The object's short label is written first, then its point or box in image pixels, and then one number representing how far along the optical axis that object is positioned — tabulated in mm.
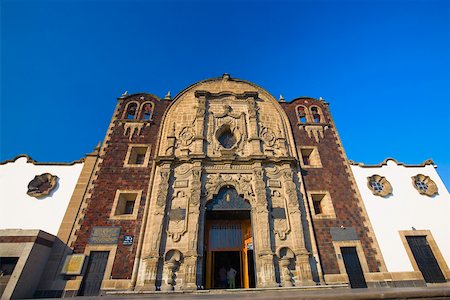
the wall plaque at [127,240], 10445
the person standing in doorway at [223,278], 11388
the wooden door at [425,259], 10938
